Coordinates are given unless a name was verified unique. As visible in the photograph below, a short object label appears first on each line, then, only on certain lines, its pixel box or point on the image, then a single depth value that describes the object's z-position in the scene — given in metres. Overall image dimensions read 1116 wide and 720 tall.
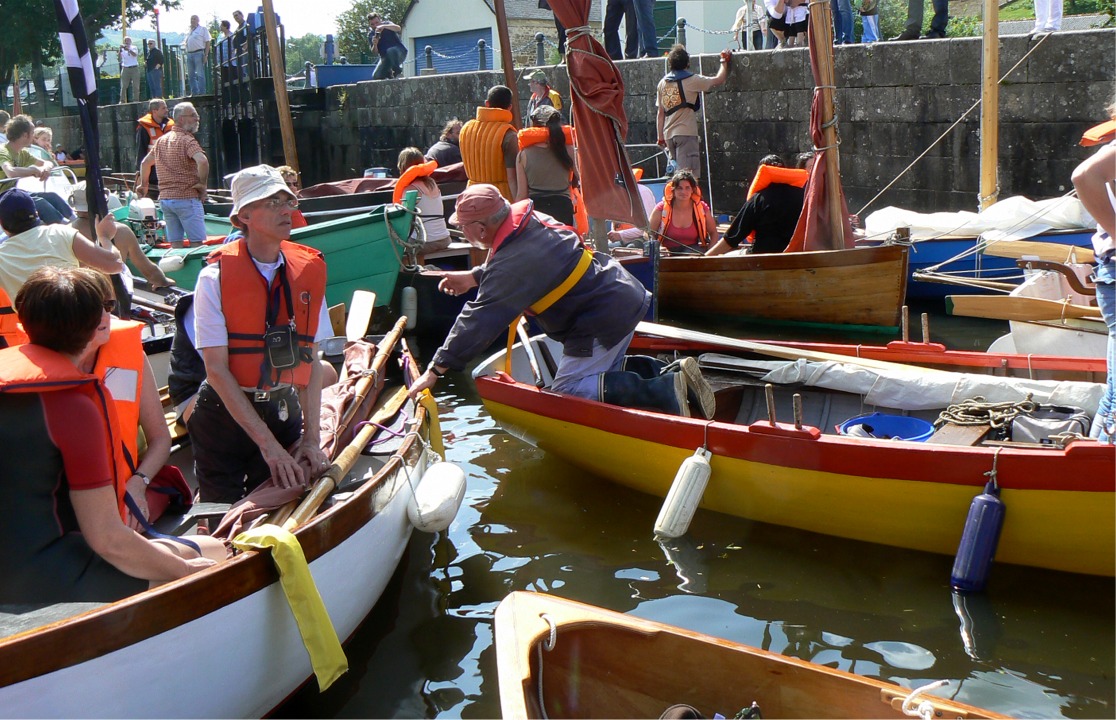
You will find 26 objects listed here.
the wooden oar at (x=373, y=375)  4.71
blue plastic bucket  4.90
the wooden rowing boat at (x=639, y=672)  2.65
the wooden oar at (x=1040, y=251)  7.32
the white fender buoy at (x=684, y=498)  4.64
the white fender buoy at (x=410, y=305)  8.93
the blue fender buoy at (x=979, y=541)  4.07
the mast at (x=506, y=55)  9.62
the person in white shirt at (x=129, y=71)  26.04
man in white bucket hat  3.72
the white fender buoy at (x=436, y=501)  4.39
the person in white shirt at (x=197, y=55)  23.80
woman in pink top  9.66
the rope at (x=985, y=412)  4.59
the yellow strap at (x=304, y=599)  3.24
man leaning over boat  4.77
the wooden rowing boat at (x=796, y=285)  8.36
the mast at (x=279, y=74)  11.98
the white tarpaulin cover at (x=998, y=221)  8.50
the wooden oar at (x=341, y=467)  3.65
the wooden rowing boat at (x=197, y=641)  2.63
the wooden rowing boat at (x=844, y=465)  4.07
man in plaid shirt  9.72
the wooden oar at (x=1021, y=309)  5.86
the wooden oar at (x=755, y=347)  5.41
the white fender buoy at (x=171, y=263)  8.98
